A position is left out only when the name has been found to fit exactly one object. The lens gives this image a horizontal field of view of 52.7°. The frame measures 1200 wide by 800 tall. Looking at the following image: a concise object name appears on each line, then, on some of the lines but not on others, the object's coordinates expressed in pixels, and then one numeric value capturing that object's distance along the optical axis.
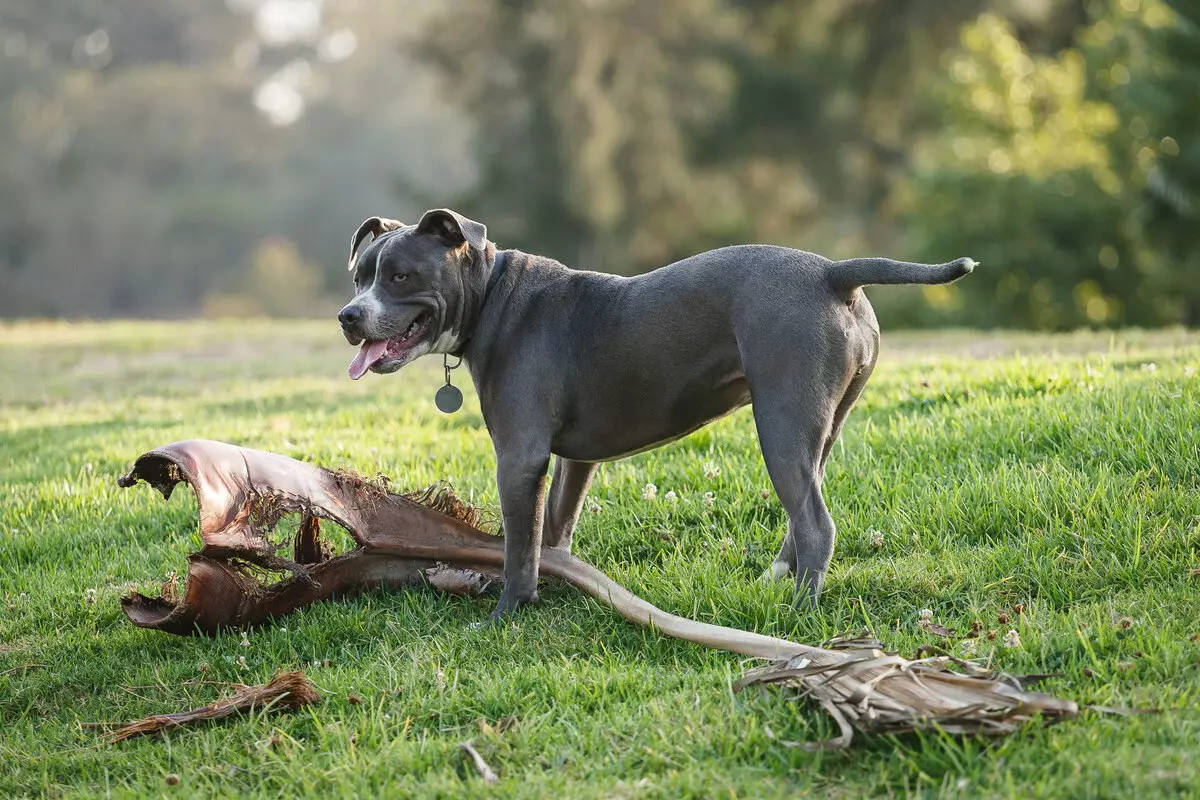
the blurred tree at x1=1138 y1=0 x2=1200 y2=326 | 16.69
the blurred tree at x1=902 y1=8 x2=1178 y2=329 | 20.50
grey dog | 4.46
